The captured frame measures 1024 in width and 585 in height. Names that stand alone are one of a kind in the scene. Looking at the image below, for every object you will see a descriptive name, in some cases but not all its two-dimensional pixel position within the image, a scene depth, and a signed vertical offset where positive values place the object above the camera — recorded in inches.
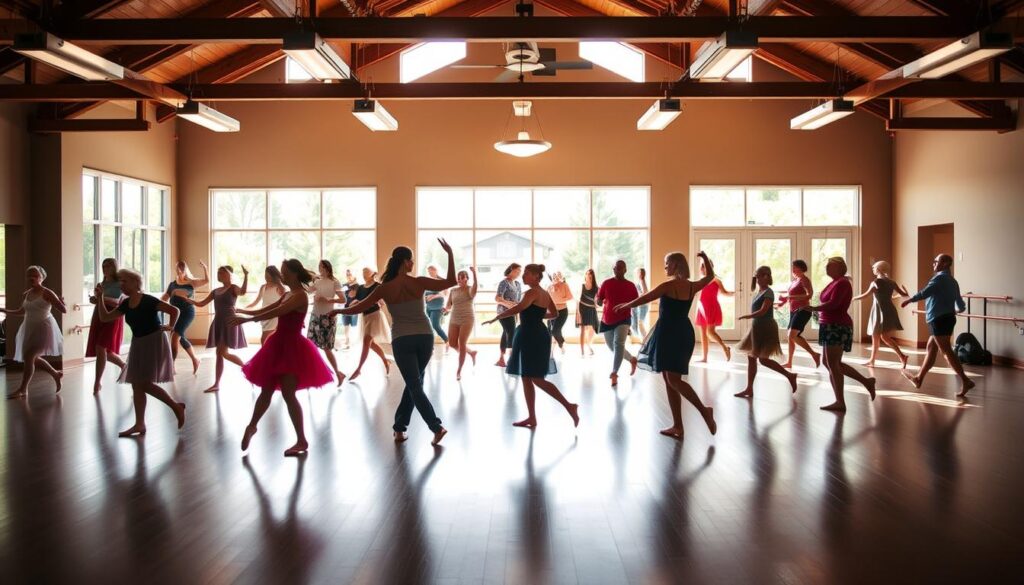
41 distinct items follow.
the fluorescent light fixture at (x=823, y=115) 410.3 +85.4
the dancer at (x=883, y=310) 431.2 -18.3
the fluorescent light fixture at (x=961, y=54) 283.1 +81.3
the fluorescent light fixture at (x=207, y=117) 397.1 +82.4
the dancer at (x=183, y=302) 421.7 -11.7
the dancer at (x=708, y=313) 485.1 -21.7
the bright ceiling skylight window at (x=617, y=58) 611.8 +164.9
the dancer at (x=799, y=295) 354.0 -8.1
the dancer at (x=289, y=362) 233.9 -24.0
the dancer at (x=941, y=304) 355.9 -12.6
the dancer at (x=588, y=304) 495.8 -16.5
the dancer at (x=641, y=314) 532.0 -25.3
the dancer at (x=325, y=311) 379.6 -15.2
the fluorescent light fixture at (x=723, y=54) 295.4 +86.4
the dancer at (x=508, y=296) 437.7 -9.7
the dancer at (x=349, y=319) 482.8 -28.0
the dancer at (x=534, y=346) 263.4 -22.0
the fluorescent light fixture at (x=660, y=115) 424.5 +88.5
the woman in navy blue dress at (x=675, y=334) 251.8 -17.7
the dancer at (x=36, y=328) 350.6 -20.4
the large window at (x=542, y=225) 624.4 +40.3
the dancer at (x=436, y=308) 504.1 -18.6
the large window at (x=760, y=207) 626.2 +53.3
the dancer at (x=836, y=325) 305.3 -18.3
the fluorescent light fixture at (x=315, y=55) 294.5 +85.3
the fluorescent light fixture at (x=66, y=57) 274.4 +79.3
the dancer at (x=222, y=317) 363.3 -16.7
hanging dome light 489.7 +79.3
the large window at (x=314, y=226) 625.0 +40.6
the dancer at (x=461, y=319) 406.6 -20.5
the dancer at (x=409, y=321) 239.3 -12.6
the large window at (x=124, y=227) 508.4 +36.1
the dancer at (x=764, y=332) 334.6 -22.9
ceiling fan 394.9 +107.7
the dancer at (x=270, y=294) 345.7 -6.8
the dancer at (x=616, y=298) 366.0 -9.3
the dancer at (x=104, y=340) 355.7 -26.4
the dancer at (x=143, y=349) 259.8 -22.0
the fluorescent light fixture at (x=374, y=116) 410.0 +85.5
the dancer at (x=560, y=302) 483.3 -14.6
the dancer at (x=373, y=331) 389.7 -25.0
